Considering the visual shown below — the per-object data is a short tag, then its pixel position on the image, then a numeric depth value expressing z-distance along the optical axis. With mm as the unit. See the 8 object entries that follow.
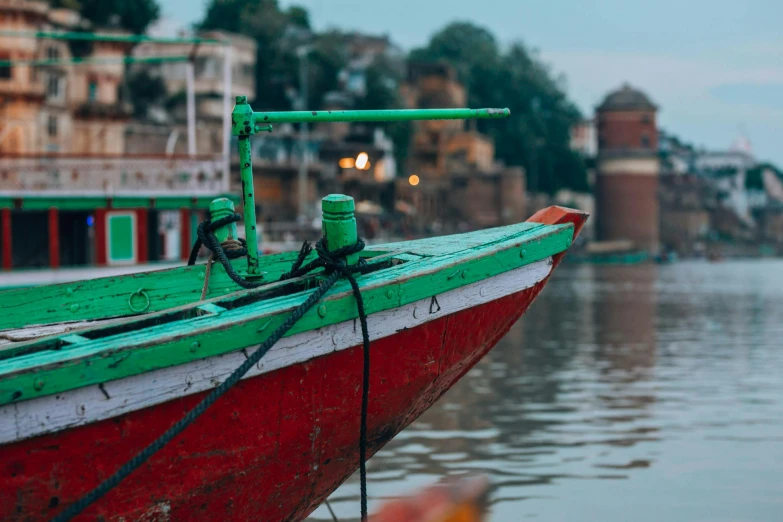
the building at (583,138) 118938
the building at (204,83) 47906
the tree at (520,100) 80375
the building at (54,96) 35531
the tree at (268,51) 54906
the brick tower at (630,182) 84500
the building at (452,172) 71688
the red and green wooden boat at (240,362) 4875
